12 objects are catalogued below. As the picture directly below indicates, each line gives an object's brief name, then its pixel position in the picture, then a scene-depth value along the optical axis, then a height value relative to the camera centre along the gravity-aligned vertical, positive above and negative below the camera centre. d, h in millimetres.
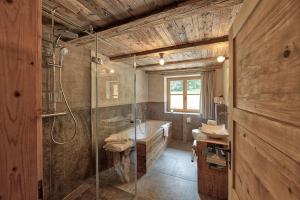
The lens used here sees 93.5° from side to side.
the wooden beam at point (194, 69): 3971 +887
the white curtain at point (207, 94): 4000 +128
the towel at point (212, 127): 2688 -578
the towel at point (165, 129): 3678 -829
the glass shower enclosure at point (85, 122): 1809 -376
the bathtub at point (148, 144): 2660 -963
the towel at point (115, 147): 2371 -818
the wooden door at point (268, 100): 416 -6
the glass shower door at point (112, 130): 2254 -564
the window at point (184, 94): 4539 +158
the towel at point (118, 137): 2440 -688
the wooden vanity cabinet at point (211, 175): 2010 -1123
